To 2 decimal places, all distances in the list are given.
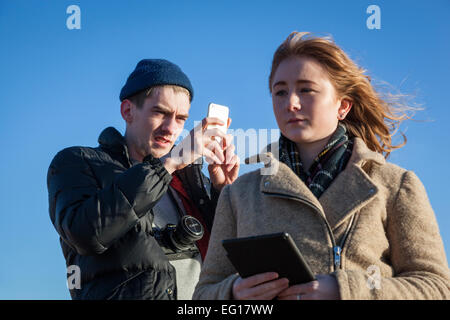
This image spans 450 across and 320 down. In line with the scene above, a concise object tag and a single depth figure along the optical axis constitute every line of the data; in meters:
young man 3.79
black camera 4.09
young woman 2.64
